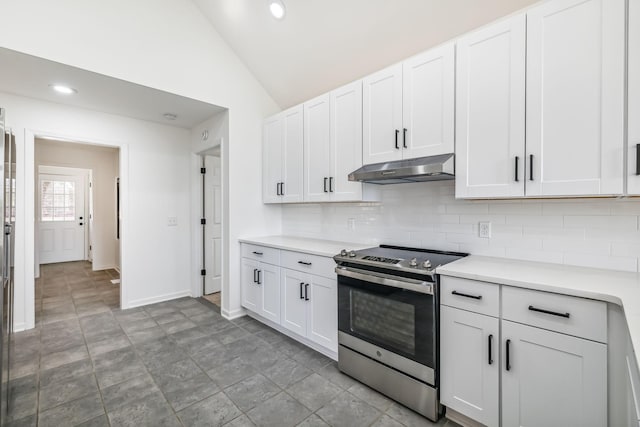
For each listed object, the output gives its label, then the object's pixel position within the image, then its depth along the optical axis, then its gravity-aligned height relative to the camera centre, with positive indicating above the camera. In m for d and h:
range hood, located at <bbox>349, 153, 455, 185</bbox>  1.92 +0.28
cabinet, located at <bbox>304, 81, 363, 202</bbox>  2.59 +0.62
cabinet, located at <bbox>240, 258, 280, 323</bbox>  2.96 -0.81
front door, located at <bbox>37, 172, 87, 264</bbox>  6.44 -0.13
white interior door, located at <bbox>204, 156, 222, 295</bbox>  4.30 -0.14
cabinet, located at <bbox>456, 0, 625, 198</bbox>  1.48 +0.59
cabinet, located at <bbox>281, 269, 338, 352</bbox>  2.43 -0.83
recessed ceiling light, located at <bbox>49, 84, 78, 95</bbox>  2.84 +1.18
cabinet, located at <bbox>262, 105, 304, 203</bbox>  3.15 +0.60
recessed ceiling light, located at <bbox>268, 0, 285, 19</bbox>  2.73 +1.86
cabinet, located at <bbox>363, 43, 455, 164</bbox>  2.02 +0.75
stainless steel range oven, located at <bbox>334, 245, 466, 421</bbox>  1.78 -0.73
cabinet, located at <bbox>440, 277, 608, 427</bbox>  1.31 -0.72
